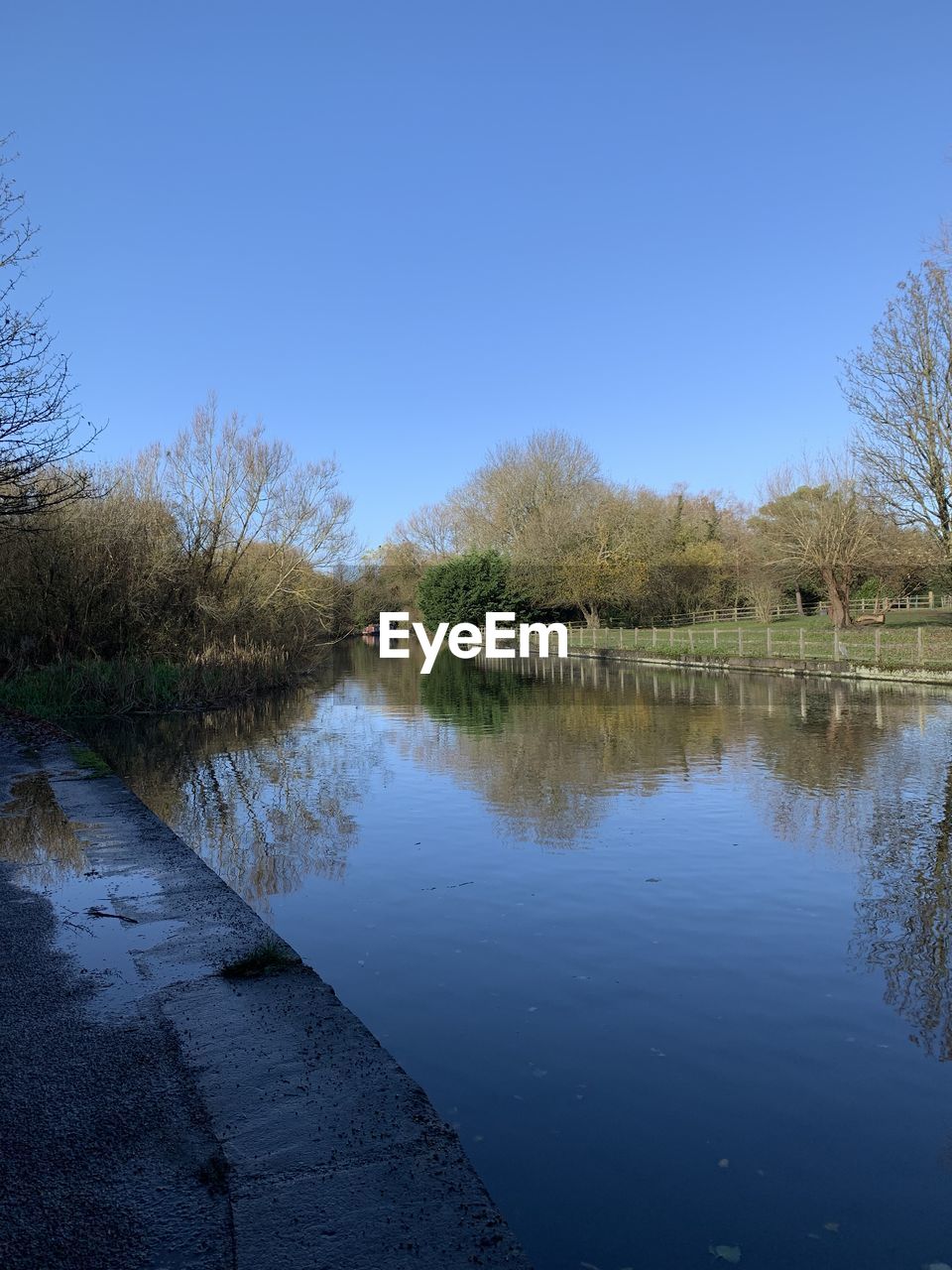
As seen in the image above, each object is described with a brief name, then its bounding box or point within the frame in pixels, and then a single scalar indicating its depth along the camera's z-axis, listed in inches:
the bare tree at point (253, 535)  1240.8
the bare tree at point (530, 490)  2637.8
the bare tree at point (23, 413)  567.8
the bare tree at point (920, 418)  1205.1
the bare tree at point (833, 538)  1743.4
